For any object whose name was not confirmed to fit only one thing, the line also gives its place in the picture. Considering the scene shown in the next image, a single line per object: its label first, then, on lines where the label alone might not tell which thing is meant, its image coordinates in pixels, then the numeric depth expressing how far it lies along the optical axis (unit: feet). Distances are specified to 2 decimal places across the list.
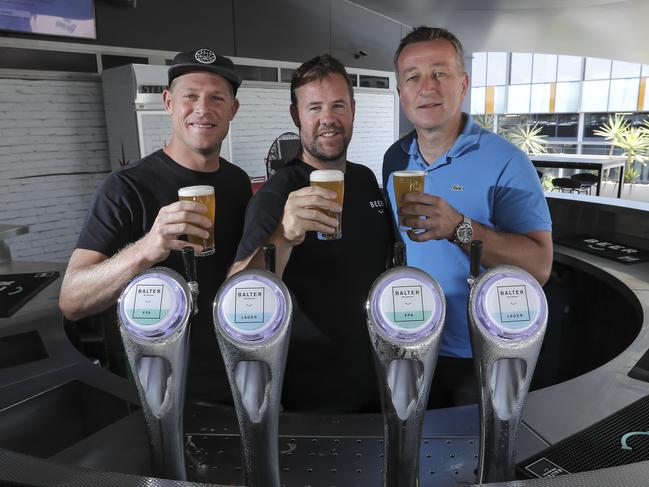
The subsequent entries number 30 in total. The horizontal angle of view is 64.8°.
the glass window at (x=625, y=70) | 37.63
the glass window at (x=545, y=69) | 40.93
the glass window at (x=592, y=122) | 38.02
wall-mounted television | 13.52
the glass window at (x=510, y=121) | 41.02
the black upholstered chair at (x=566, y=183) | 23.77
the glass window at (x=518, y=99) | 42.55
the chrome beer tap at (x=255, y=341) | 2.10
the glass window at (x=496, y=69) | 41.91
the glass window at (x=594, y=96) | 39.11
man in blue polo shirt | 4.93
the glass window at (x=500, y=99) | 43.24
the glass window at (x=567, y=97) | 40.37
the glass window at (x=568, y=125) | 40.70
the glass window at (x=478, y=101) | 41.38
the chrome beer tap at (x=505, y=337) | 2.09
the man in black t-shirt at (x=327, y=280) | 4.78
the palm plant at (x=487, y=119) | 40.22
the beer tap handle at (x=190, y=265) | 2.50
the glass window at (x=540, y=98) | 41.42
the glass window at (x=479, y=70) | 37.65
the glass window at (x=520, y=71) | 42.32
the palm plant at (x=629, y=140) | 32.60
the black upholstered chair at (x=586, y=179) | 24.89
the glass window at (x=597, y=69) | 39.19
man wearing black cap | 4.34
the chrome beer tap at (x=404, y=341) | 2.07
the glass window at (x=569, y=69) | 40.16
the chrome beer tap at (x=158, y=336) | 2.18
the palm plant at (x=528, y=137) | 37.42
